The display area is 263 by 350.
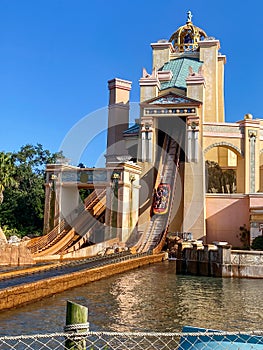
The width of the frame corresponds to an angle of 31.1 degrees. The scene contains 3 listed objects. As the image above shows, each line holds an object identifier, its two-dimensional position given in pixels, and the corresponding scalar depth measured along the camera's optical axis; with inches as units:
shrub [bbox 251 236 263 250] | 968.3
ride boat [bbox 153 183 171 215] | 1235.2
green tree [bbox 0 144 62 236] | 1457.9
